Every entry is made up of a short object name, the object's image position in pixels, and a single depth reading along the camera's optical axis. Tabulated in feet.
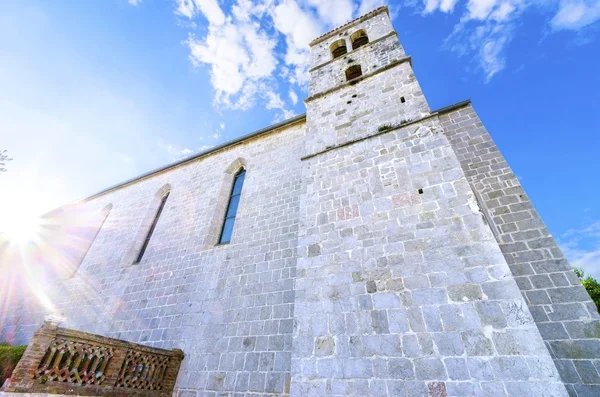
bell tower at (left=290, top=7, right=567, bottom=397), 9.25
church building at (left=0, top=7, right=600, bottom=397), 10.05
